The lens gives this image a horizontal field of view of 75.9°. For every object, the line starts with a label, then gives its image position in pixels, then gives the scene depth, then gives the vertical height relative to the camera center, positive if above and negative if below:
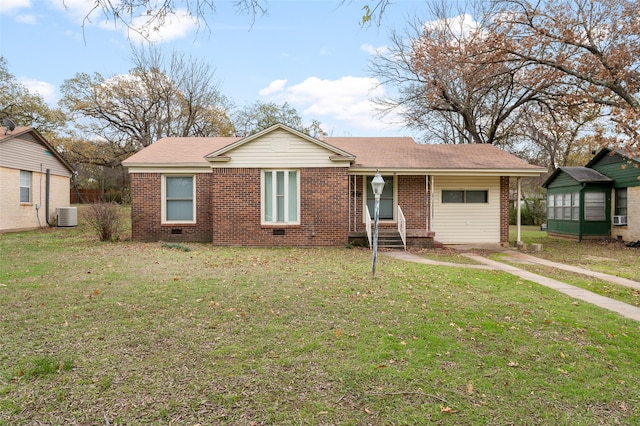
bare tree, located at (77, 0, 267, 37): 3.94 +1.97
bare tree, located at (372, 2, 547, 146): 15.65 +6.34
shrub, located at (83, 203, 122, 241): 13.91 -0.26
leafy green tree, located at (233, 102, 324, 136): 37.41 +8.99
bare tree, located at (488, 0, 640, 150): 10.59 +4.58
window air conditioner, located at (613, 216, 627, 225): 17.38 -0.32
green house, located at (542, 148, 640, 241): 16.80 +0.62
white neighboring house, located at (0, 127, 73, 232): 17.41 +1.58
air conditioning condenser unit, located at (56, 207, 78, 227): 19.66 -0.14
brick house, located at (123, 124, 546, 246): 13.53 +0.70
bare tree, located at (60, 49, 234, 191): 30.95 +8.12
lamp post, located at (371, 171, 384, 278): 7.84 +0.44
